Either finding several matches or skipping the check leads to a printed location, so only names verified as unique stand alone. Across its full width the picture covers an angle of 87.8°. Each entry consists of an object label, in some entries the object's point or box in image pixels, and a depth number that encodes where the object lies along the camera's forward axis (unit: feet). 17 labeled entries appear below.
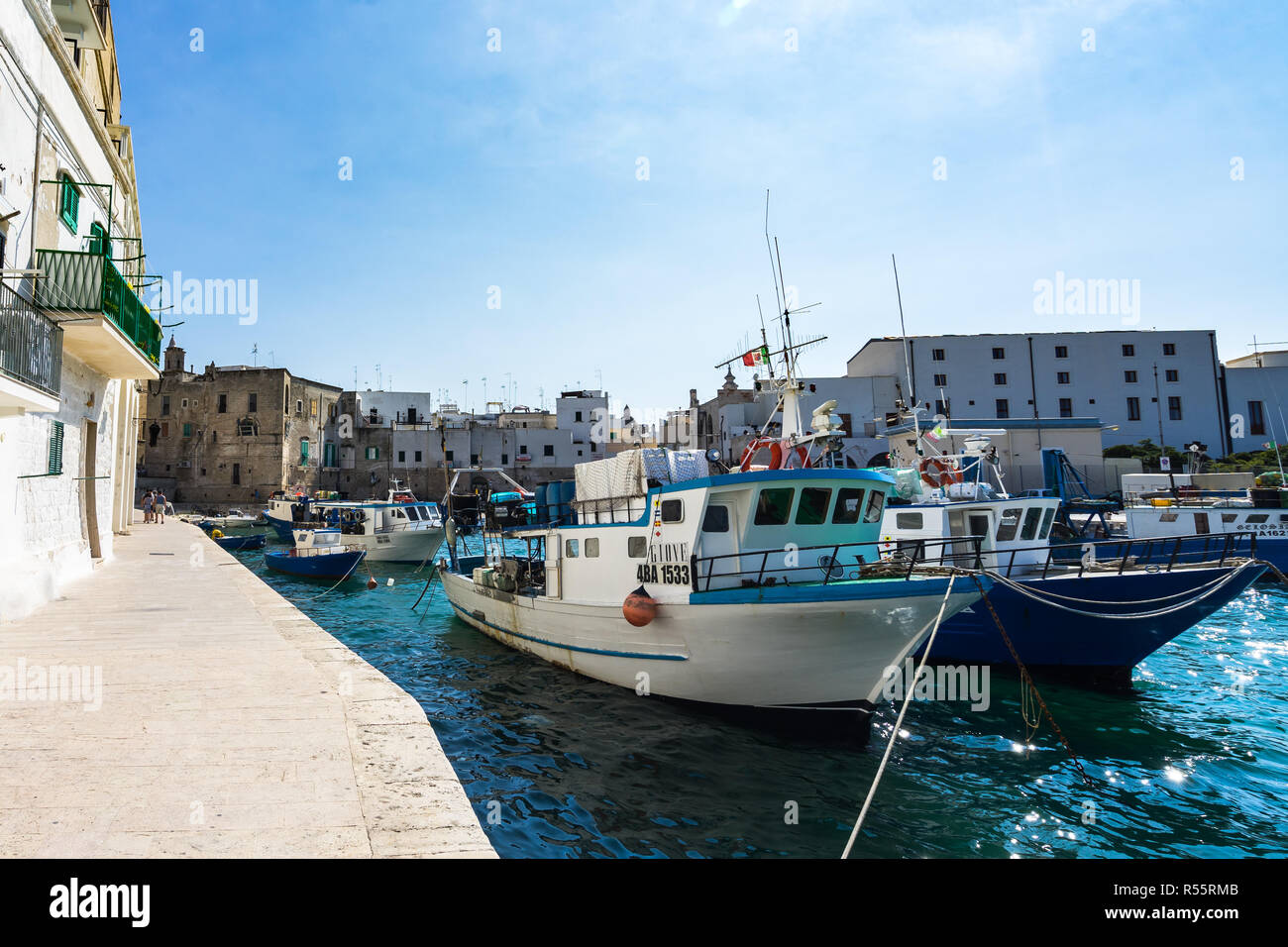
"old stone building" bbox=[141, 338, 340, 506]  206.69
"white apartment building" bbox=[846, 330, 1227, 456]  165.78
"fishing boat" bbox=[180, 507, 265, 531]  172.65
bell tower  233.14
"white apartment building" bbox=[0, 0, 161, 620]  35.14
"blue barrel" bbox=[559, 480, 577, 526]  51.02
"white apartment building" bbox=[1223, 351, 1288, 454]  162.91
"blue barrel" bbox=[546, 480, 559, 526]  52.03
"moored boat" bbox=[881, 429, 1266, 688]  41.70
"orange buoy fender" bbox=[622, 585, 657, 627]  35.14
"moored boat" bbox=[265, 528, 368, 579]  90.17
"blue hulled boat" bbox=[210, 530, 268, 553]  124.67
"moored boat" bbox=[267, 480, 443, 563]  111.75
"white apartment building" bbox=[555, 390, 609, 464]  235.20
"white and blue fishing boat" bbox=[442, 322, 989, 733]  31.22
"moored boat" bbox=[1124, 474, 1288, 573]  80.48
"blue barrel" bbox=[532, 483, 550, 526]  53.93
